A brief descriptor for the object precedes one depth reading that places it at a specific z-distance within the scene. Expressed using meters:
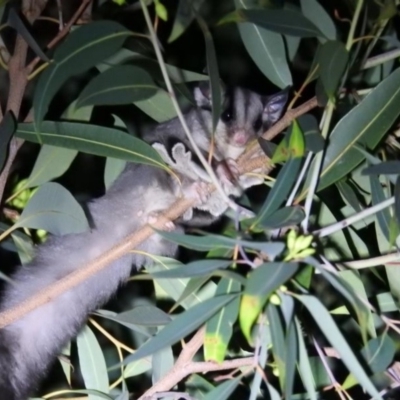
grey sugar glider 2.14
